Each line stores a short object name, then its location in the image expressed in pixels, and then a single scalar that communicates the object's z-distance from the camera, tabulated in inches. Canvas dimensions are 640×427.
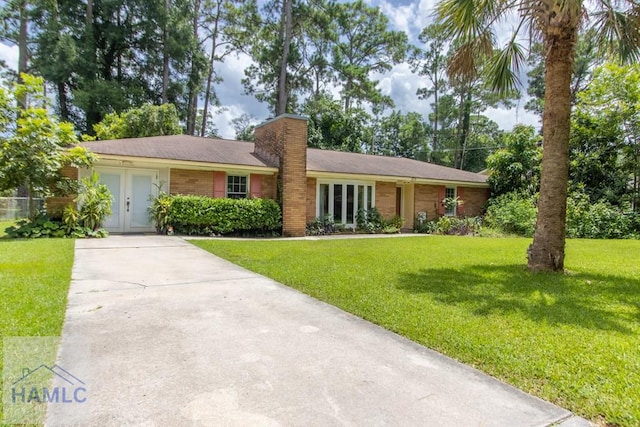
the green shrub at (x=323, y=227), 609.9
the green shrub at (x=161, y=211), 496.7
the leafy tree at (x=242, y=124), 1449.3
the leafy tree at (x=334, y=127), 1153.4
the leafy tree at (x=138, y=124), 843.4
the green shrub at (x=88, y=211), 443.5
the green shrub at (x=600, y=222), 616.1
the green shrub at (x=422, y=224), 716.0
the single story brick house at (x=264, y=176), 515.2
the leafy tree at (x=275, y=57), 1170.0
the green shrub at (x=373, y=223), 663.1
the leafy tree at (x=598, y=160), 684.7
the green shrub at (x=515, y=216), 654.5
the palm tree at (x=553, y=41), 290.0
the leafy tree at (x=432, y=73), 1534.2
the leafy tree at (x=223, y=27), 1221.1
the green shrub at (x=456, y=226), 689.0
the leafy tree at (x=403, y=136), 1579.7
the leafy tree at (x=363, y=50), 1322.6
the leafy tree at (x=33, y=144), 412.8
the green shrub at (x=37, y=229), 425.7
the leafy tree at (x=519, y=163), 765.9
